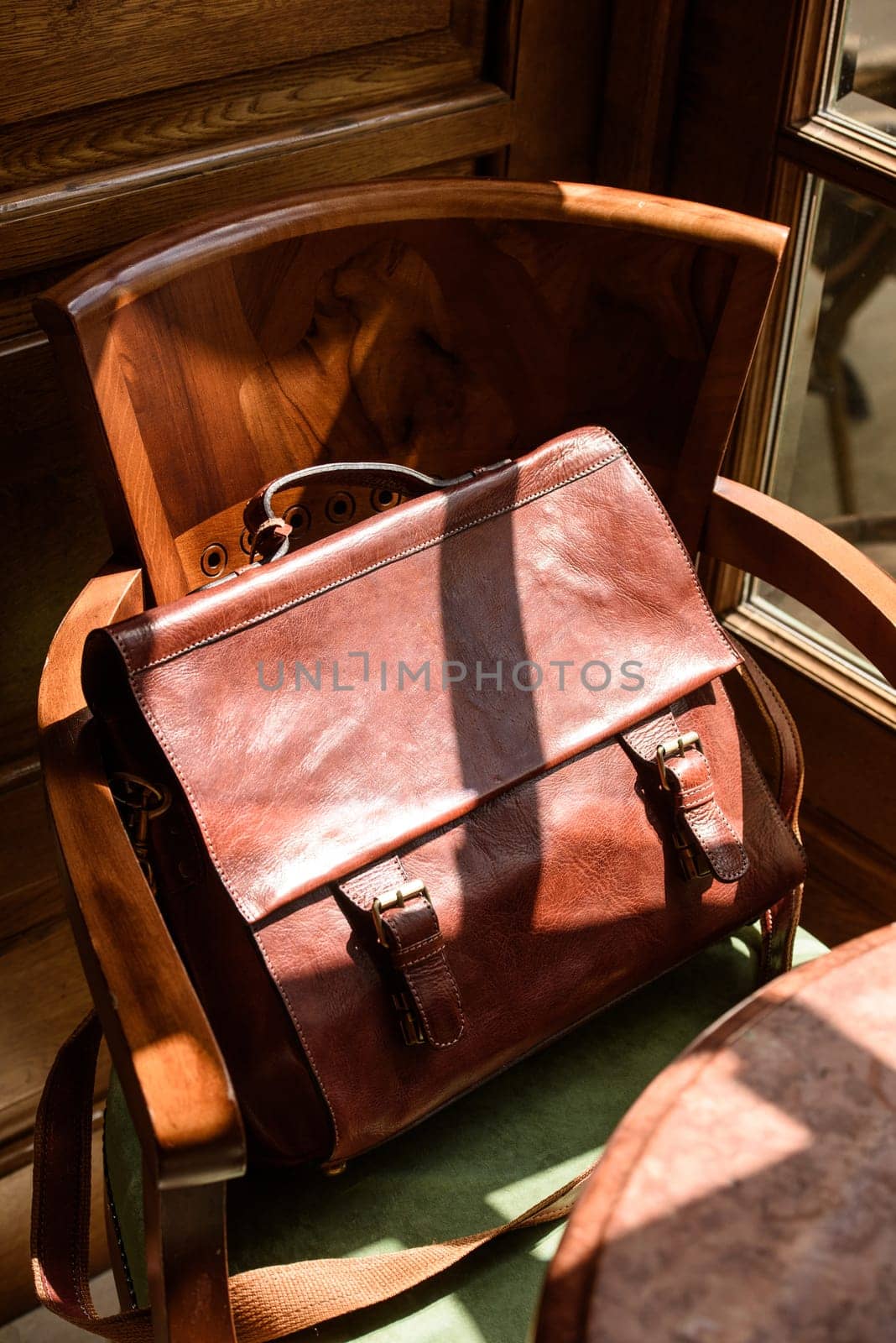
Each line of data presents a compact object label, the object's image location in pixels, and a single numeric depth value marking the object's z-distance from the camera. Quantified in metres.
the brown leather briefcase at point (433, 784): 0.83
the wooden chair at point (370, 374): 0.85
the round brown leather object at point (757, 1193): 0.48
